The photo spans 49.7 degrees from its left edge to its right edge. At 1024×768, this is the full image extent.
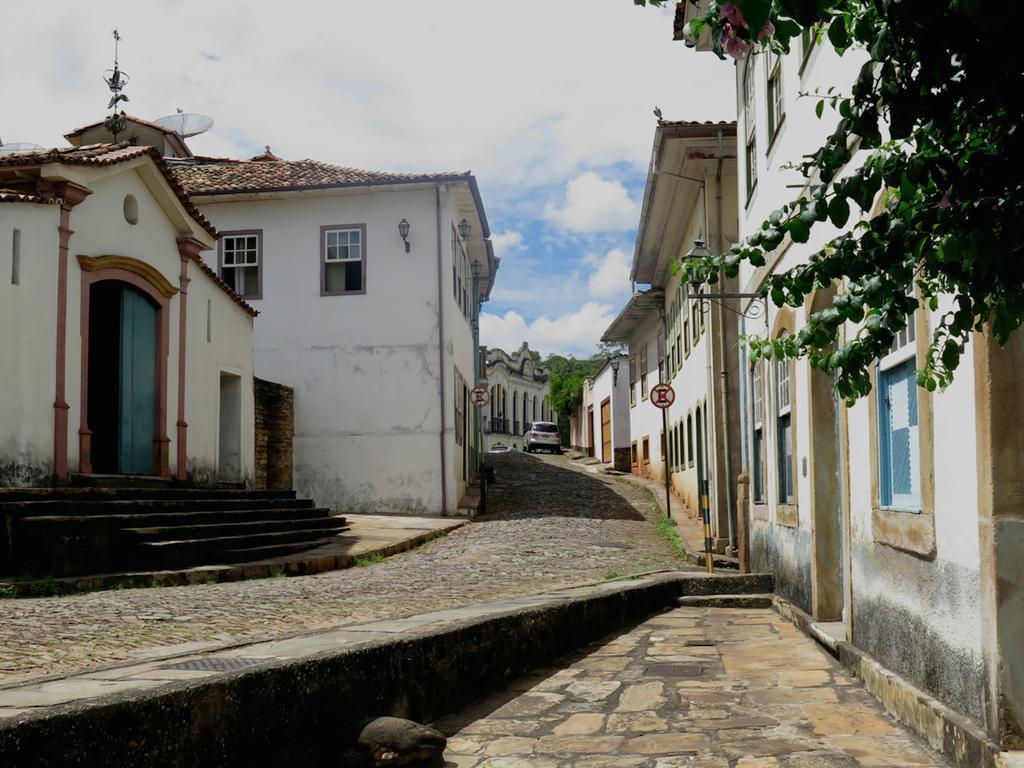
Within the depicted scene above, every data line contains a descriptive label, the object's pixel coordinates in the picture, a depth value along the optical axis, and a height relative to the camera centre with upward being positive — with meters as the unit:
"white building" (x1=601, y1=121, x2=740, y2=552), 15.40 +2.70
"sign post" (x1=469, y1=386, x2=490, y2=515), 23.72 +1.43
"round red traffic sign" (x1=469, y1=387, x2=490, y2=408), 23.73 +1.42
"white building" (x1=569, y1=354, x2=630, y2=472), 37.66 +1.75
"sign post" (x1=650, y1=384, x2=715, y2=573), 18.92 +1.07
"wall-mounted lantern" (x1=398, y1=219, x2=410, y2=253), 21.34 +4.52
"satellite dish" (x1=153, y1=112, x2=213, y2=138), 26.58 +8.24
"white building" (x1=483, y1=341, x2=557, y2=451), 62.78 +4.01
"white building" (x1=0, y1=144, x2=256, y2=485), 11.90 +1.74
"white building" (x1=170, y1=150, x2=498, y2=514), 21.26 +2.89
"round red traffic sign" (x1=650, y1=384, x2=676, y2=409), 18.95 +1.11
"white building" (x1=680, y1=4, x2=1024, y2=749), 4.11 -0.18
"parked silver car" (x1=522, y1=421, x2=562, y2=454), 48.47 +1.03
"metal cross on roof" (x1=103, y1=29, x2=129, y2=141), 20.62 +7.11
